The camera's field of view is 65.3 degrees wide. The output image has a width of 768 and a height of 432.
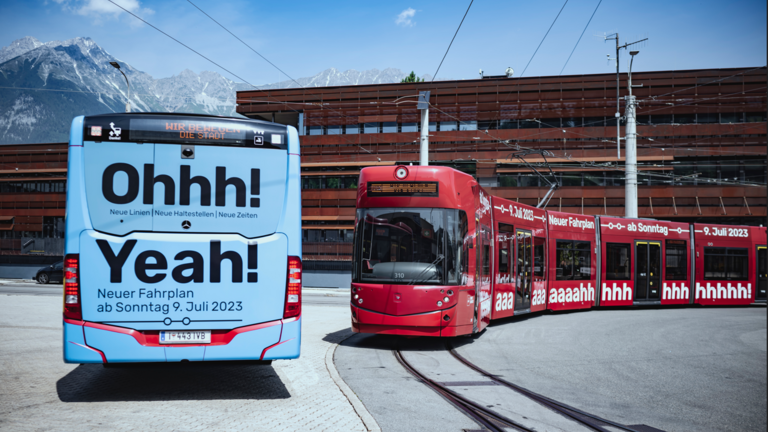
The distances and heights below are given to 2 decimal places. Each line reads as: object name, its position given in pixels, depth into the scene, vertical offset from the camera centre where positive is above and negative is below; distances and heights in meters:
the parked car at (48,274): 33.22 -1.91
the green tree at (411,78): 50.52 +14.15
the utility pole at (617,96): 33.03 +9.50
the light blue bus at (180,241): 6.05 +0.00
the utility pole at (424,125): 20.80 +4.30
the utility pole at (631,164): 23.05 +3.23
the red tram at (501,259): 10.62 -0.33
